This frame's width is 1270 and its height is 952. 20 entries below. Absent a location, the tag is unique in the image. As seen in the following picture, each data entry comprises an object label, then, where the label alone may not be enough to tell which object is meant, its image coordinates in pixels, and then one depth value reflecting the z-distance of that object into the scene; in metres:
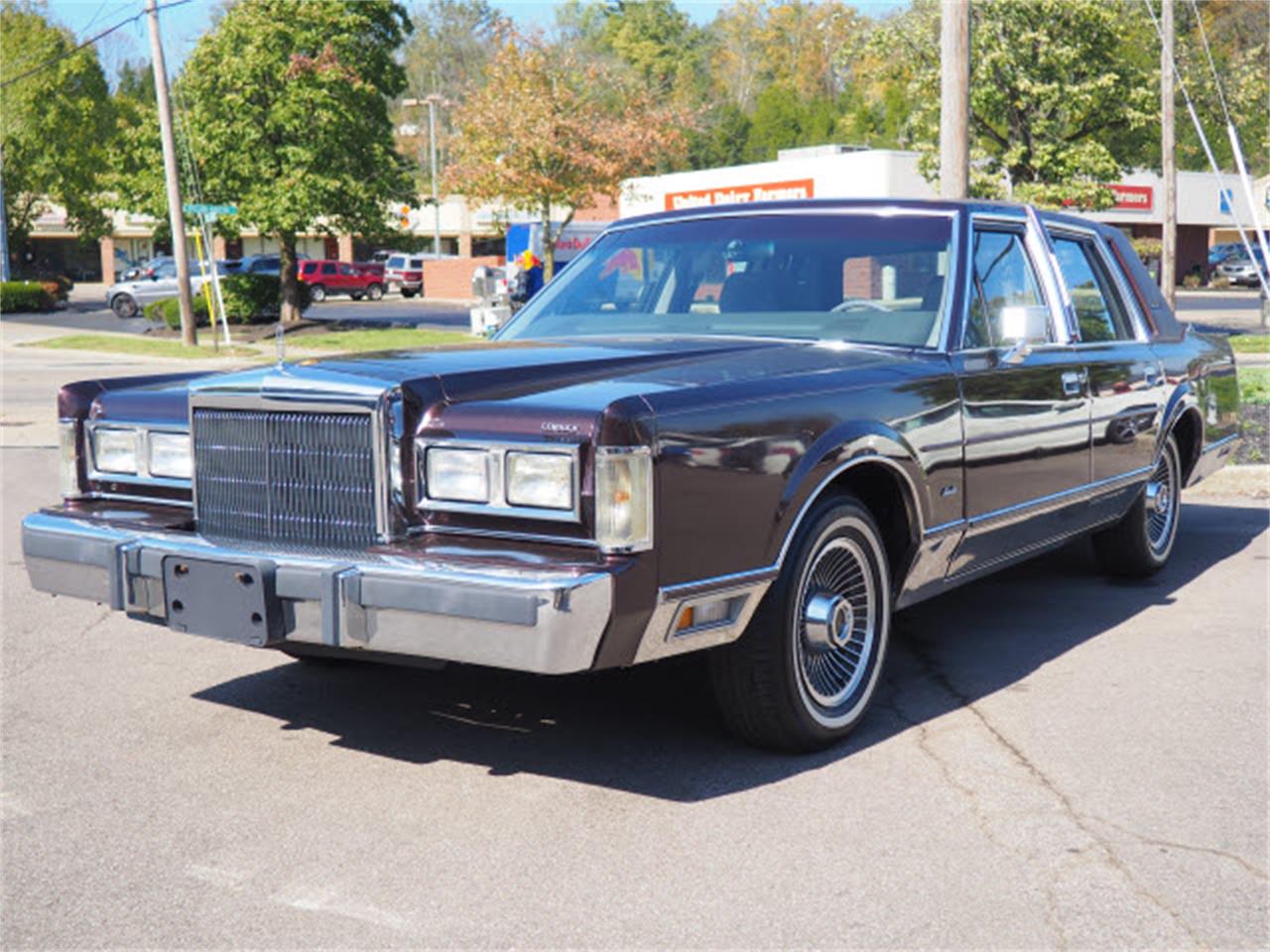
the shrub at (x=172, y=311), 35.16
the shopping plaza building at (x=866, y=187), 39.34
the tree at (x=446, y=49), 108.00
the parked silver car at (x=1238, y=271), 57.81
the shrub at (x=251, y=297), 35.03
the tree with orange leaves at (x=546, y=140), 35.78
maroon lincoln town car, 3.98
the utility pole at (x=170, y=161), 27.62
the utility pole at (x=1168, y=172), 23.70
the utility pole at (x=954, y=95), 12.95
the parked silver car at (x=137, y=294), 45.06
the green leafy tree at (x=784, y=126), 82.38
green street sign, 26.11
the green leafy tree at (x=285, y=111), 31.70
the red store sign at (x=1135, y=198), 53.81
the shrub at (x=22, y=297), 47.94
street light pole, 63.84
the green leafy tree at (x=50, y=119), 53.75
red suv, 56.09
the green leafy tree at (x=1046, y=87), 27.44
